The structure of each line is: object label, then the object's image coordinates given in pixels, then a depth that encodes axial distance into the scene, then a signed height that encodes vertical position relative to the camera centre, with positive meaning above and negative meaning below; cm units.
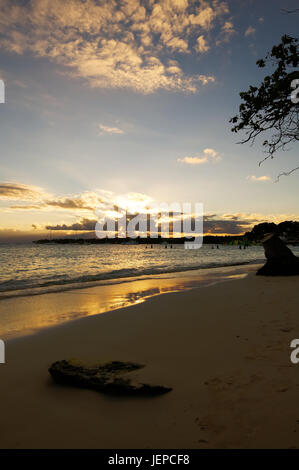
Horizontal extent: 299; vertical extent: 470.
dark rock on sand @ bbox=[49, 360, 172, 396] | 378 -219
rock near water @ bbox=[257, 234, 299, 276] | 1545 -142
